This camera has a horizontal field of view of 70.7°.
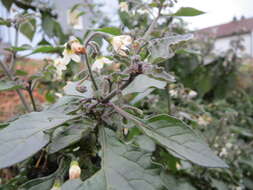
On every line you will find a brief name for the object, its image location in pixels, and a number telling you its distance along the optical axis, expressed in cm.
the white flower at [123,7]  21
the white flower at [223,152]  25
